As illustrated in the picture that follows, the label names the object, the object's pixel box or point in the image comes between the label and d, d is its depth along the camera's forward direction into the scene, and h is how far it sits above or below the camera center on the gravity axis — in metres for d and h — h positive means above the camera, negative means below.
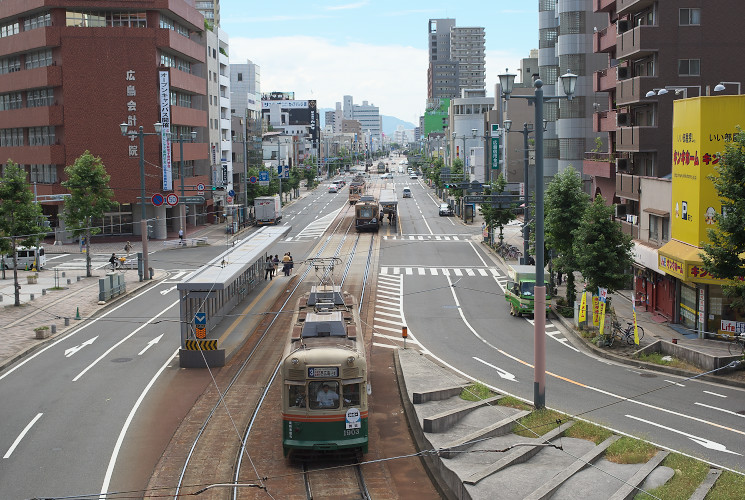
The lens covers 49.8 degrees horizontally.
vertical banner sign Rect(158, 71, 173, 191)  78.25 +6.08
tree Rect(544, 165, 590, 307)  43.06 -1.84
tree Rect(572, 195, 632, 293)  36.53 -3.33
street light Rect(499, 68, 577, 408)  23.44 -2.15
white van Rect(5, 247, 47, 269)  60.94 -5.60
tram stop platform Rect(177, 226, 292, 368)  32.44 -5.92
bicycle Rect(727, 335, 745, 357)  30.56 -6.87
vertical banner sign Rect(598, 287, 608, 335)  35.53 -5.66
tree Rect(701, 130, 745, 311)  27.66 -1.88
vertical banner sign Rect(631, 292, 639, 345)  33.65 -6.74
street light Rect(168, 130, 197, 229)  79.50 +4.20
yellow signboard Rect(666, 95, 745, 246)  34.03 +1.13
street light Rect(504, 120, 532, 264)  47.34 -1.84
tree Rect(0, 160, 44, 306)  46.41 -1.55
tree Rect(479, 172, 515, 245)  65.12 -2.90
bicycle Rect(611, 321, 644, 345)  34.69 -6.86
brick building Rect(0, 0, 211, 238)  77.19 +9.11
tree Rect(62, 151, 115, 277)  56.69 -0.72
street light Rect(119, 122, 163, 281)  53.94 -4.08
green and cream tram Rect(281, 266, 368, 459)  20.45 -5.67
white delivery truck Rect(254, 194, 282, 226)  91.06 -3.26
